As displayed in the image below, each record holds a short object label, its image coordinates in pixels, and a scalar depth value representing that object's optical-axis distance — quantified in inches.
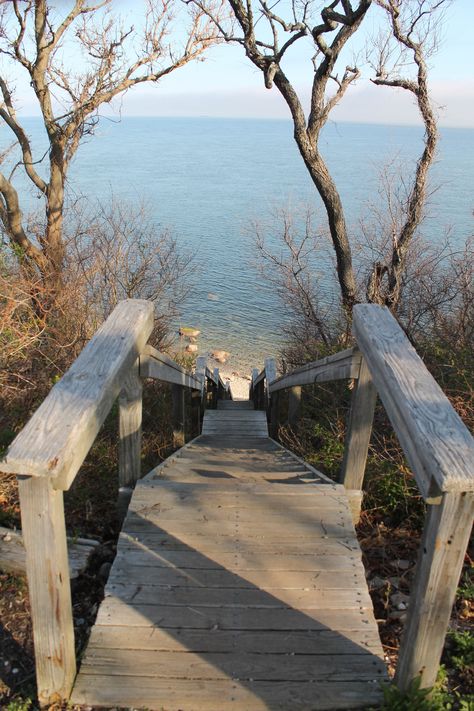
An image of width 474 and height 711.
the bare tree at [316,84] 402.3
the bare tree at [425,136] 414.9
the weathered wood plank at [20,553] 110.0
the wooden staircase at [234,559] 71.2
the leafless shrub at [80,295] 206.4
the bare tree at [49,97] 439.2
